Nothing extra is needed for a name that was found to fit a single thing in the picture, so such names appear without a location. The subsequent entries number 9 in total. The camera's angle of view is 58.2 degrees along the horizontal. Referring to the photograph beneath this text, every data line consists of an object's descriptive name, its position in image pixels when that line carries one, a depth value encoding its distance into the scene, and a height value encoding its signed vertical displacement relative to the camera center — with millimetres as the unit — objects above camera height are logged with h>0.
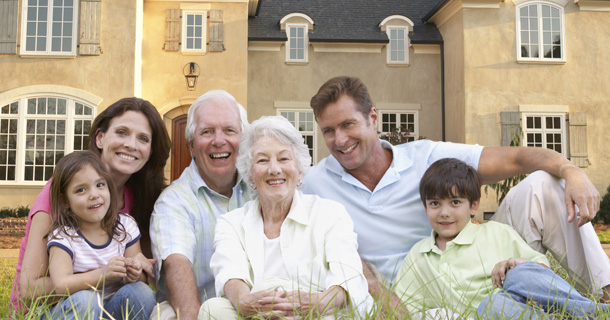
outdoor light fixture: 12969 +2719
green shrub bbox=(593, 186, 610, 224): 12485 -558
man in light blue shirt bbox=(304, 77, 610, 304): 3002 +81
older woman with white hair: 2270 -261
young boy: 2359 -373
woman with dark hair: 2654 +149
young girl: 2457 -281
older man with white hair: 2701 -60
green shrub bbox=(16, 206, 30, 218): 11094 -461
